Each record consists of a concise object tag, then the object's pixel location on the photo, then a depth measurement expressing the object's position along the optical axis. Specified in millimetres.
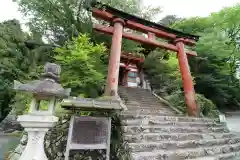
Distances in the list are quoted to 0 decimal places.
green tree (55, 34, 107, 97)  6855
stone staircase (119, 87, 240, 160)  3826
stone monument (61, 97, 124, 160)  3412
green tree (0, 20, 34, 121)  11227
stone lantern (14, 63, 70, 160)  3053
